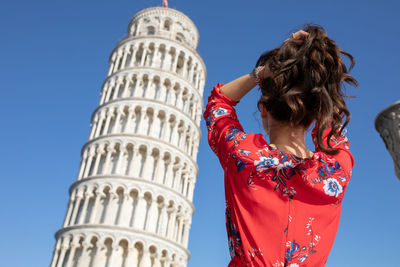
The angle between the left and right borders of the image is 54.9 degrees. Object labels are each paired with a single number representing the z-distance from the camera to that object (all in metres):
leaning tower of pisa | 19.95
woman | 1.15
